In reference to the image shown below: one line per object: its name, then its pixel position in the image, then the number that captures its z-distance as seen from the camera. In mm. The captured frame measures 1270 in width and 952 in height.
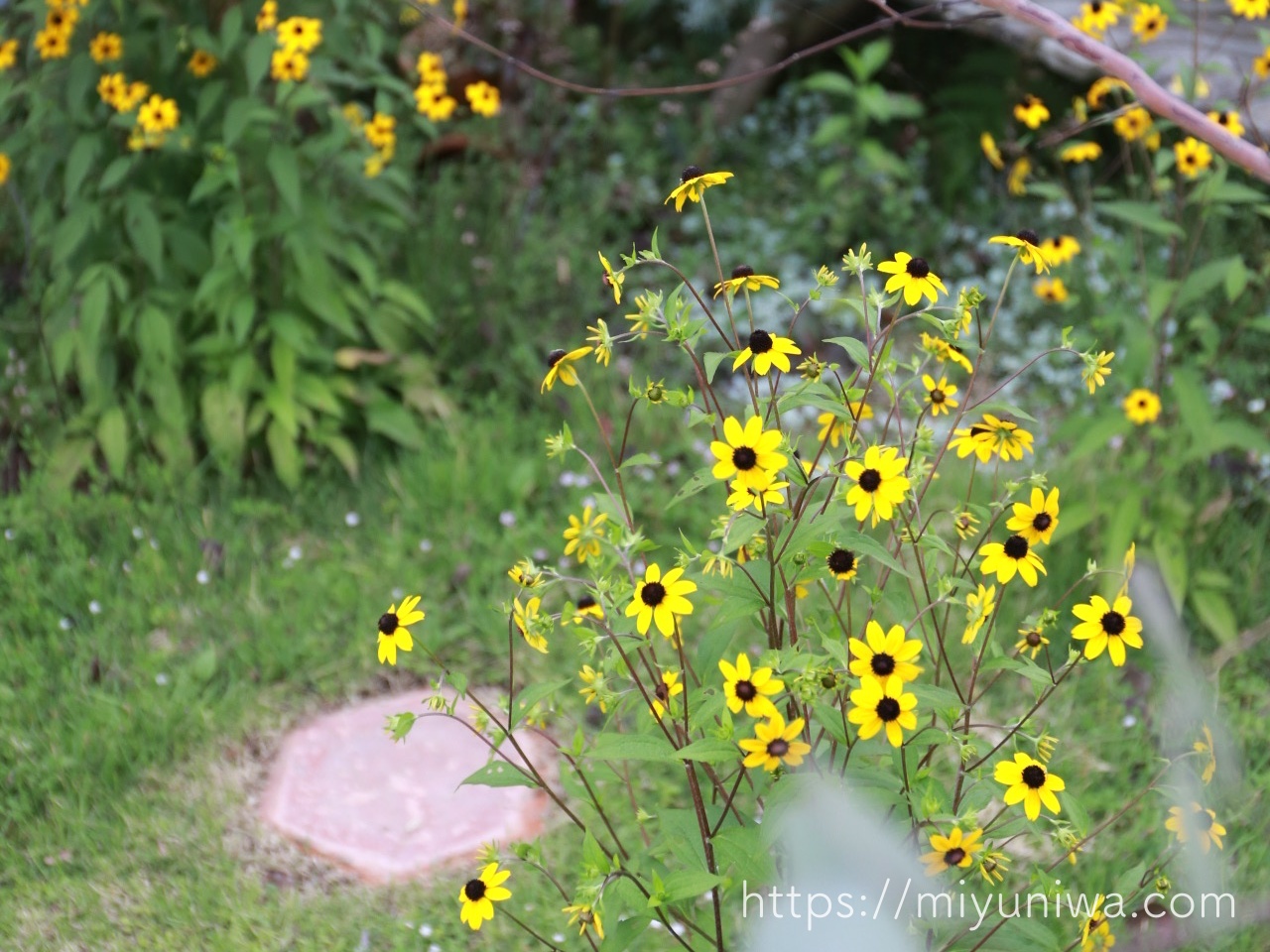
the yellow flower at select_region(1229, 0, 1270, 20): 2463
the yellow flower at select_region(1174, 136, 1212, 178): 2660
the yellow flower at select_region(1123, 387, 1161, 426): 2615
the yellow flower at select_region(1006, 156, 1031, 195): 3014
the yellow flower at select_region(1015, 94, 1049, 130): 2748
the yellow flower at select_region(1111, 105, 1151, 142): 2762
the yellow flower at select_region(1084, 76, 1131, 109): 2777
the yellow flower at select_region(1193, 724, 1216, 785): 1393
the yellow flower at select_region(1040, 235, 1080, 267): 2707
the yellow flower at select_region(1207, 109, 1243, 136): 2474
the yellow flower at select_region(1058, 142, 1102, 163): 3021
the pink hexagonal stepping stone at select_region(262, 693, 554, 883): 2303
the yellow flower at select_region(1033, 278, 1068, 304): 2889
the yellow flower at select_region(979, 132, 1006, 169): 2977
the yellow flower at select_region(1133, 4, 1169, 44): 2732
